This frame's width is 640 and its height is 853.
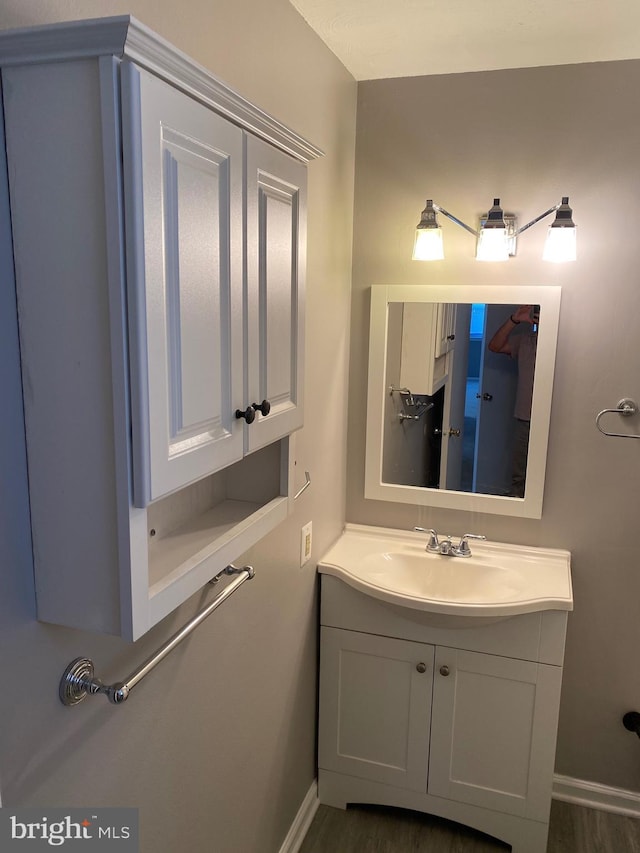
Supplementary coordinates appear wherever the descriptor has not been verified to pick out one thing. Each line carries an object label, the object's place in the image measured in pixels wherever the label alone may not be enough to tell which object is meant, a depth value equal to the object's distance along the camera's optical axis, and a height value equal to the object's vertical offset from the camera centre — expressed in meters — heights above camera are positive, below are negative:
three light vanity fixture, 1.94 +0.23
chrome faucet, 2.24 -0.77
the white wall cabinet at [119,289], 0.82 +0.02
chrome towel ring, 2.09 -0.28
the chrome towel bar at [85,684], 1.02 -0.57
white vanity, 1.99 -1.13
